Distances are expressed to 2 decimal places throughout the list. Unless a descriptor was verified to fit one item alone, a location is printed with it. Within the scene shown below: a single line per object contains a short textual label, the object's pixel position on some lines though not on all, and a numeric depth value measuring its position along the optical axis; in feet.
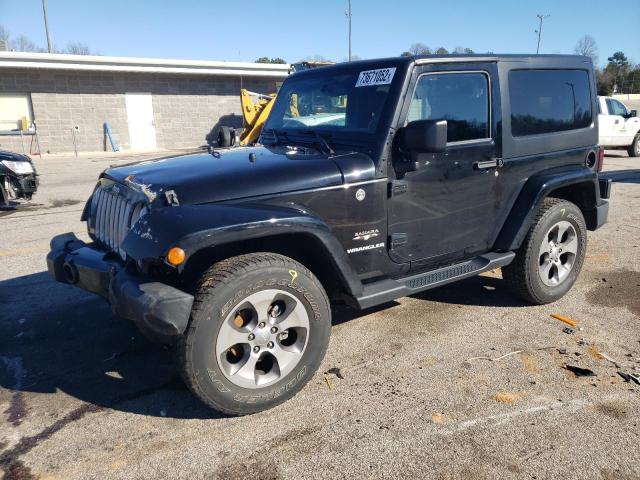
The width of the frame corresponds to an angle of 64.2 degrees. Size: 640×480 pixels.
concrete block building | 67.82
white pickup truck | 50.08
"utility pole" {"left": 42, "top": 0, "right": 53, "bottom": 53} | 135.03
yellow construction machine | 60.23
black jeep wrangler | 8.98
